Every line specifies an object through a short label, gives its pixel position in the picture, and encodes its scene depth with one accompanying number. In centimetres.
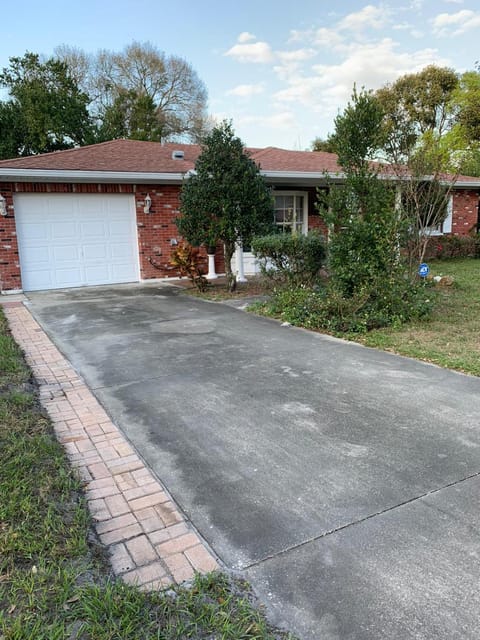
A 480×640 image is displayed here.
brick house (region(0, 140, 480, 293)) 1070
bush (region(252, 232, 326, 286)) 798
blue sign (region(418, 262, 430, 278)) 921
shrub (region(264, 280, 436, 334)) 666
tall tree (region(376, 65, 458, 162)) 2536
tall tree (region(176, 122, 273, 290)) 927
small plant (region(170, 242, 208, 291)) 1049
